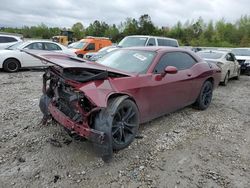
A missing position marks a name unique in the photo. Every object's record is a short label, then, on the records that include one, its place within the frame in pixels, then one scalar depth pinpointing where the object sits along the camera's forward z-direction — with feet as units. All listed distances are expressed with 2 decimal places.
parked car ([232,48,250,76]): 31.90
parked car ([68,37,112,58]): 34.27
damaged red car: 7.73
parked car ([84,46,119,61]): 28.44
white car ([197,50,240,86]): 22.65
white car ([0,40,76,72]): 24.83
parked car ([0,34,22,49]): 31.51
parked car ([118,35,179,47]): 27.97
